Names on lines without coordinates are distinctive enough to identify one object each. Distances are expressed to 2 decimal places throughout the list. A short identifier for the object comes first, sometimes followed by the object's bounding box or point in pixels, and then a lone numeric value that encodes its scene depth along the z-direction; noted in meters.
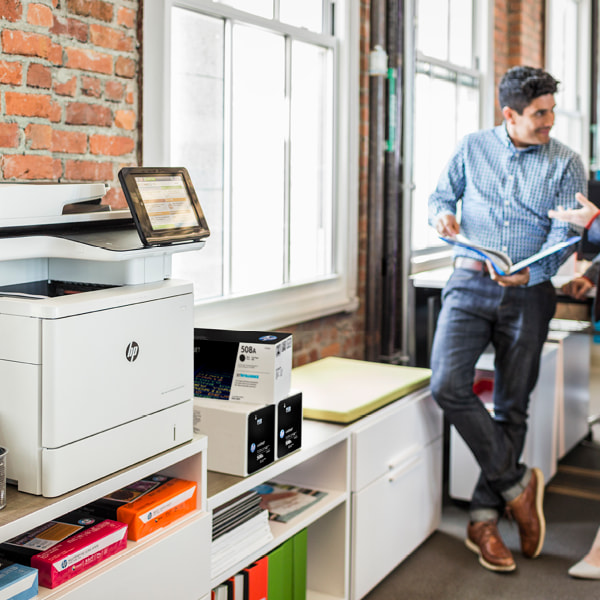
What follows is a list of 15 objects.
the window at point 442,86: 4.71
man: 3.06
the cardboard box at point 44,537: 1.71
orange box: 1.89
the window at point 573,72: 7.48
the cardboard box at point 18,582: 1.56
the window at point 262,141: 2.83
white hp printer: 1.65
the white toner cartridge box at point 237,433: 2.28
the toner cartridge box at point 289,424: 2.43
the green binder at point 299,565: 2.52
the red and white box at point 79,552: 1.66
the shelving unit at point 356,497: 2.65
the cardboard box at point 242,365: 2.38
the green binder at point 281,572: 2.41
